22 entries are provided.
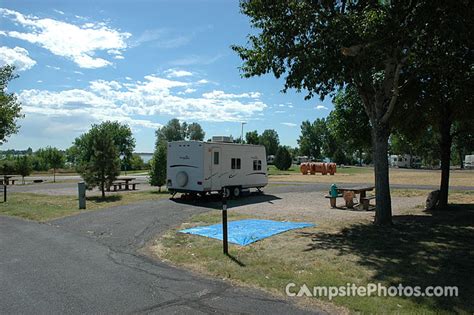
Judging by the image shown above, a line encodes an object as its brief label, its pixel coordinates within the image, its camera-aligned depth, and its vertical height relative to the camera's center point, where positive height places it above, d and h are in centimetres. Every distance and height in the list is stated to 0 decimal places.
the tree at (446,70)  761 +244
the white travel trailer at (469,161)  7569 +7
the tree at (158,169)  2353 -35
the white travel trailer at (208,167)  1853 -19
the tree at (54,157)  4588 +78
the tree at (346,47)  859 +271
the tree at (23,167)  3825 -32
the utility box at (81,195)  1609 -127
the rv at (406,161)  8651 +15
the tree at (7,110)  2257 +312
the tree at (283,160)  6347 +38
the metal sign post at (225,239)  798 -152
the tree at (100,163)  2066 +2
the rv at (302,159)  10000 +82
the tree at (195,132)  10762 +844
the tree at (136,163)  7840 +4
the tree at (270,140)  9664 +574
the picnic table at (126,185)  2716 -147
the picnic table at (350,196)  1566 -135
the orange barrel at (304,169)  5166 -87
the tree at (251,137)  5941 +379
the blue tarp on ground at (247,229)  944 -176
